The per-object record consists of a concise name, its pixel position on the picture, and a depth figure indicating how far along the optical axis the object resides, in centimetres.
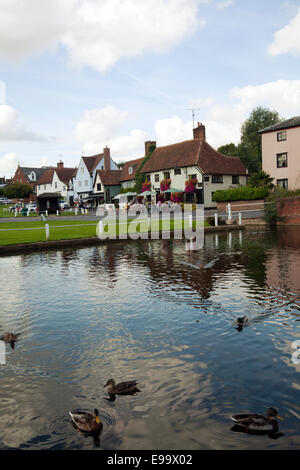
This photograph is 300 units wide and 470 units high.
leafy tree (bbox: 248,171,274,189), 4432
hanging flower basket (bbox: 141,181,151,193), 6036
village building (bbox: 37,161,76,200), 9200
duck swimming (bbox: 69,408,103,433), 471
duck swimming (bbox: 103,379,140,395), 552
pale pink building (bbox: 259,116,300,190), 4394
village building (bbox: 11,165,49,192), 11052
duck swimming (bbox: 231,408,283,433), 462
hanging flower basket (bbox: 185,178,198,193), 5269
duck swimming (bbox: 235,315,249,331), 798
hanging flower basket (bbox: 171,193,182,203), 5373
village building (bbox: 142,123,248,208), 5275
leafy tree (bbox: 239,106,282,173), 7262
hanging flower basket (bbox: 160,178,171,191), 5669
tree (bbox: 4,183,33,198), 9275
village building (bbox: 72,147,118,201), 7700
